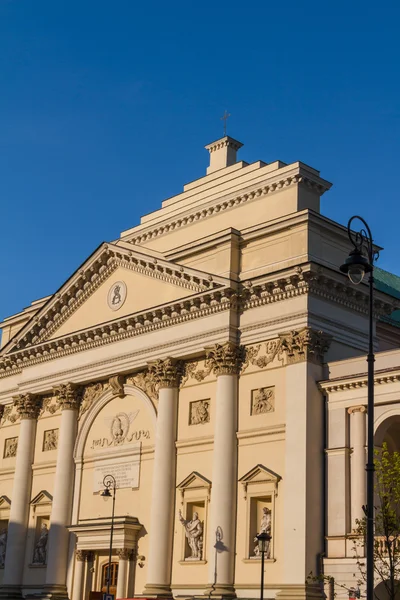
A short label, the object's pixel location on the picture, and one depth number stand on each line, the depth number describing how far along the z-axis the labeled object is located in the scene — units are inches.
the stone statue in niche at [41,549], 1647.4
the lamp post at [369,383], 719.1
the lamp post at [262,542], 1117.7
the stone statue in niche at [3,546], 1742.1
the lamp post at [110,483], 1506.2
